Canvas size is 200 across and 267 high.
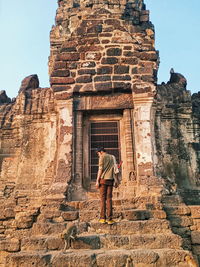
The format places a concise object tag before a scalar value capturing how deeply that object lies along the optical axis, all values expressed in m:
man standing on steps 5.24
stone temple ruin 4.66
